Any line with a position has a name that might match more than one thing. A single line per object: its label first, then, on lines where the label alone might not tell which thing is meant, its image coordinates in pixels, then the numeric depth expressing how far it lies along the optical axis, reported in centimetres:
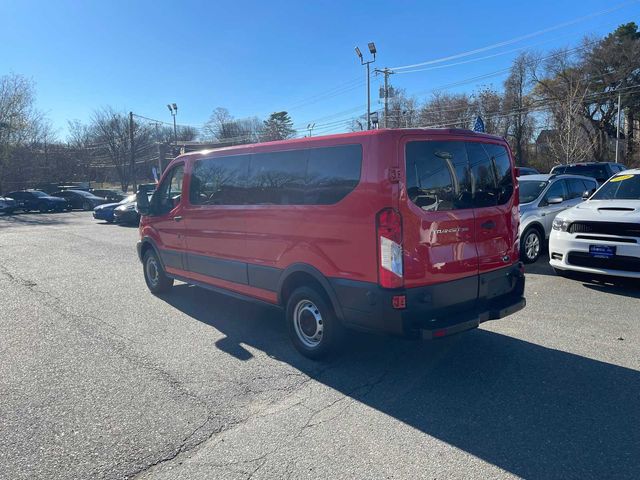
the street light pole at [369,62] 3244
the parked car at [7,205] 3173
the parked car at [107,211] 2231
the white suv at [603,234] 652
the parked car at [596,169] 1812
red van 377
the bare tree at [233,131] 7744
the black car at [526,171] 2191
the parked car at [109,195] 3694
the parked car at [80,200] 3362
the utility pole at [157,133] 7312
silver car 908
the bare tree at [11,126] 4081
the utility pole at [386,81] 3775
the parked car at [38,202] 3247
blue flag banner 1155
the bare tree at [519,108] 4966
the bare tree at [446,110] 5219
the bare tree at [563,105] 2627
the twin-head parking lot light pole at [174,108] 4959
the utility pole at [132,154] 4825
